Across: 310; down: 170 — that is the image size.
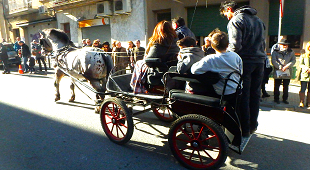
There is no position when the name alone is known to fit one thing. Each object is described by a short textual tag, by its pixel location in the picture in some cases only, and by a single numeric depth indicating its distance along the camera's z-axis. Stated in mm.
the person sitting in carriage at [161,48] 3670
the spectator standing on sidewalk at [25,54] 13104
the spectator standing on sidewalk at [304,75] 5766
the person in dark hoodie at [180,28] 4574
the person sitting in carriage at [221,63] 2930
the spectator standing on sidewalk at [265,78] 6640
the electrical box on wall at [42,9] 18406
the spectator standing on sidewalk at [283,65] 6188
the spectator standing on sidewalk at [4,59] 13227
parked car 14868
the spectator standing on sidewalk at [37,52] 13076
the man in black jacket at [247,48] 3240
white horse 5332
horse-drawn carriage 2885
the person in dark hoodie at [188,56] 3188
